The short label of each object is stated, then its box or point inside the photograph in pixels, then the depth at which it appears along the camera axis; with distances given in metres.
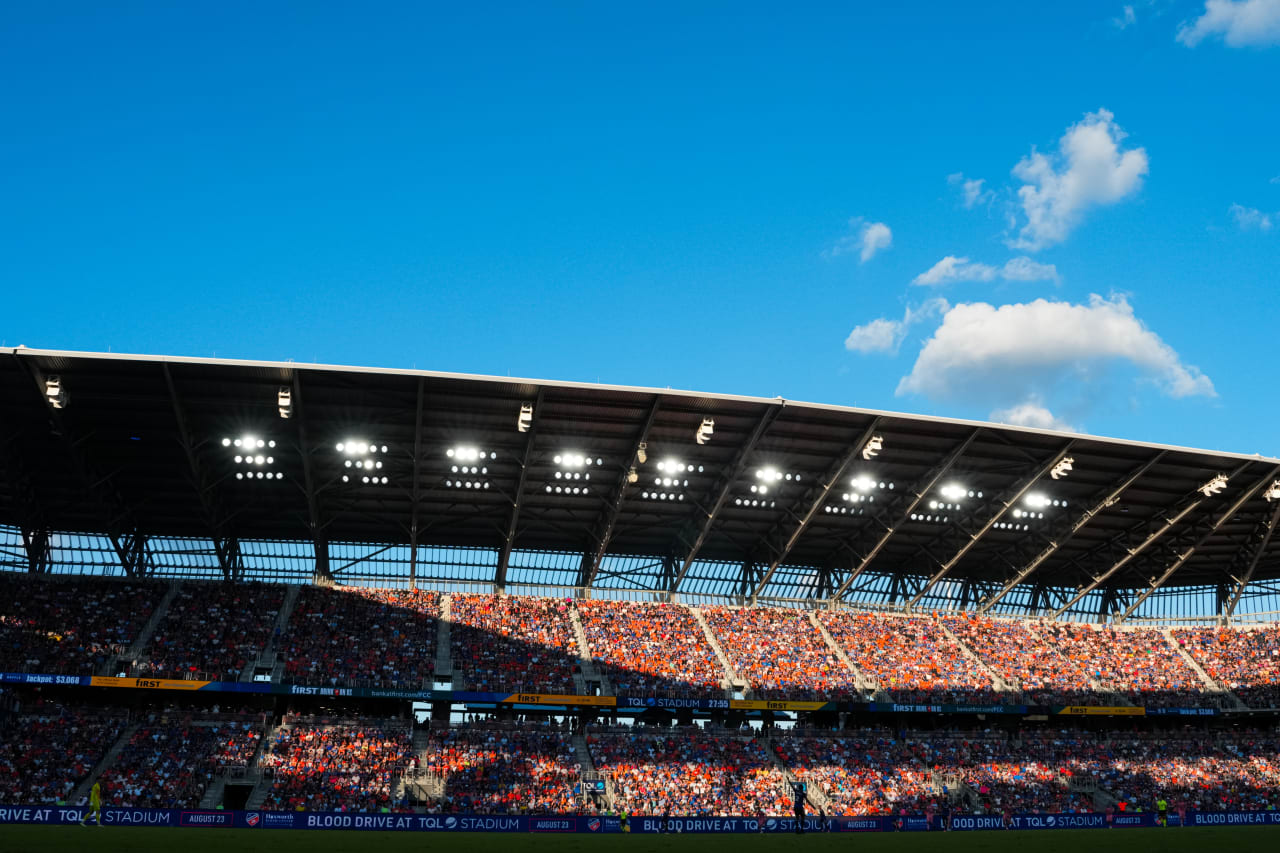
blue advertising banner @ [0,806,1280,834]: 35.75
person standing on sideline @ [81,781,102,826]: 33.12
